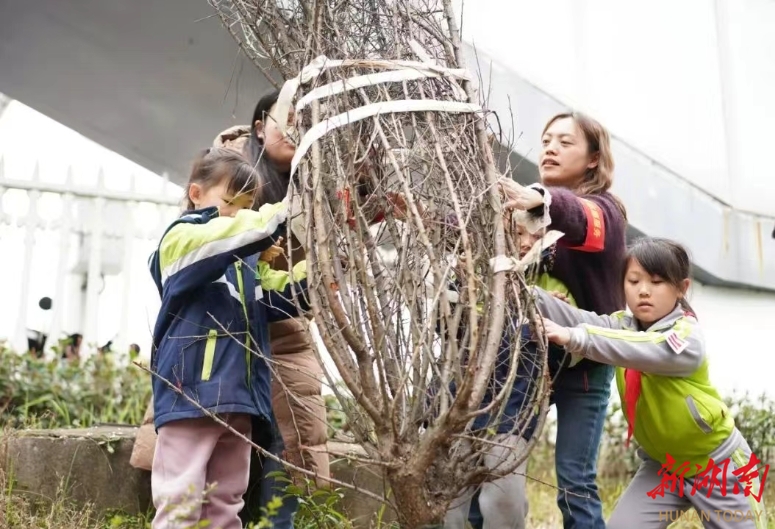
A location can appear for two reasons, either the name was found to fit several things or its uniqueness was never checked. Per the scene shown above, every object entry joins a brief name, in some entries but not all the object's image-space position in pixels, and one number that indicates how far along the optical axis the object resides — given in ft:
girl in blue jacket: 8.79
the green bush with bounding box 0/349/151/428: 15.69
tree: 7.32
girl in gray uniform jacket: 9.52
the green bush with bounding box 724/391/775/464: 17.71
